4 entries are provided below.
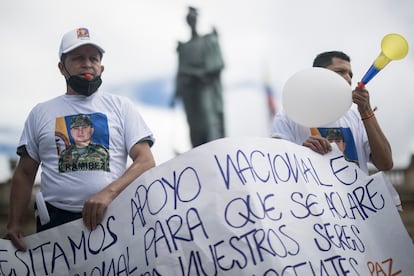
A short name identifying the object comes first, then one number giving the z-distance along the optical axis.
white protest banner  2.30
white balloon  2.75
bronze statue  13.41
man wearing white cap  2.69
